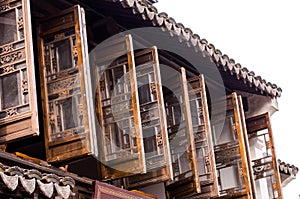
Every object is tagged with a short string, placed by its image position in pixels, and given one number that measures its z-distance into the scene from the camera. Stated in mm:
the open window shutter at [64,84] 9617
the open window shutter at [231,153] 13461
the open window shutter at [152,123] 11055
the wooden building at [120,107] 9164
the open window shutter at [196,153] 12000
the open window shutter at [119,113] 10438
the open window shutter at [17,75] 8961
